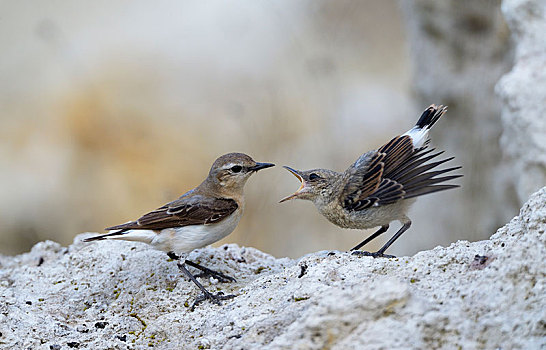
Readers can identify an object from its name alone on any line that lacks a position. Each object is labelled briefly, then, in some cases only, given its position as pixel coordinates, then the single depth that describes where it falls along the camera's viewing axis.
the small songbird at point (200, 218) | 10.47
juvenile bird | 10.29
